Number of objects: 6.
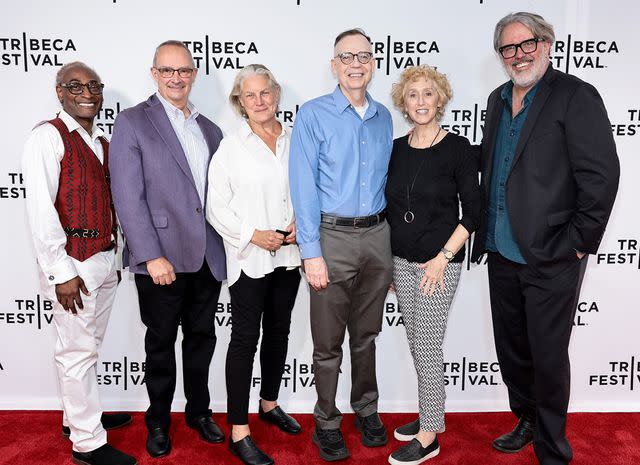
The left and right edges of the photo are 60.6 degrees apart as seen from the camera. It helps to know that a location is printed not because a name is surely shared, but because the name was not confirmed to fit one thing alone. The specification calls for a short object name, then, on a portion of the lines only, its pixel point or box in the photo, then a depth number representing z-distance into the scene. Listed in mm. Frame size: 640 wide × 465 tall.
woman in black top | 2391
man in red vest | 2281
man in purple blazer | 2385
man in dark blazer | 2207
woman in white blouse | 2424
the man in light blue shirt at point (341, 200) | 2396
